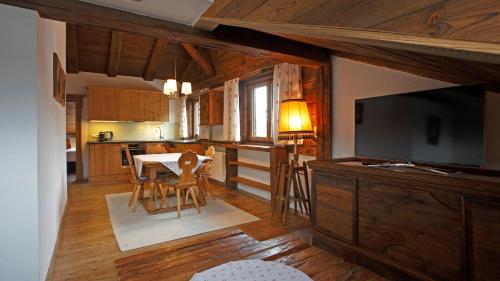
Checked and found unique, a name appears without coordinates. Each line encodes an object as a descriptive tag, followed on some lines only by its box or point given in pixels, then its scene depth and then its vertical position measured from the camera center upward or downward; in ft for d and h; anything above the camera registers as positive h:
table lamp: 10.18 +0.63
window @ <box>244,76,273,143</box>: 14.39 +1.59
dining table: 11.90 -1.41
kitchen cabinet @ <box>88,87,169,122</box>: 19.85 +2.58
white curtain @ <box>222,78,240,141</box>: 15.78 +1.62
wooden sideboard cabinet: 4.80 -1.85
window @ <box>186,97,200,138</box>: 22.59 +1.87
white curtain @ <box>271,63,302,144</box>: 11.64 +2.37
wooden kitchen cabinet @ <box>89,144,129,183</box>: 18.84 -1.91
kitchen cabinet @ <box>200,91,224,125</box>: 18.15 +2.08
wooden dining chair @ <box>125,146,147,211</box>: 12.50 -2.06
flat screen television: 5.65 +0.27
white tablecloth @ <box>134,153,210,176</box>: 11.92 -1.07
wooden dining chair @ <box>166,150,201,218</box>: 11.50 -1.71
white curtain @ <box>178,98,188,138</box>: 23.27 +1.40
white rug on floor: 9.20 -3.47
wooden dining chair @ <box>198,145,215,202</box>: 13.52 -2.13
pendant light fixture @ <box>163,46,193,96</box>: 13.61 +2.59
